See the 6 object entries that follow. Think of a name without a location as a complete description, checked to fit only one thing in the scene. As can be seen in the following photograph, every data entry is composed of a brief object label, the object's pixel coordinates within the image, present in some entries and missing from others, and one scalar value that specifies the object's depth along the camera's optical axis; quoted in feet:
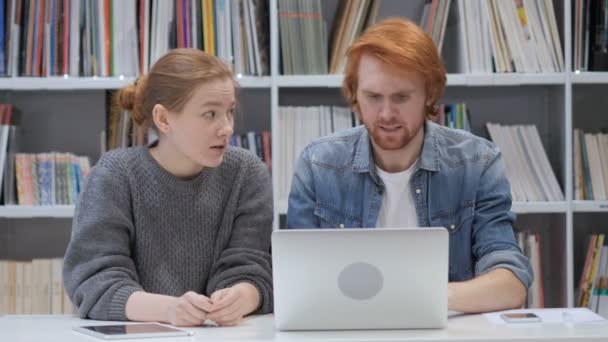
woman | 12.36
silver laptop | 10.57
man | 12.81
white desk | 10.42
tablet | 10.66
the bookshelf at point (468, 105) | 17.50
